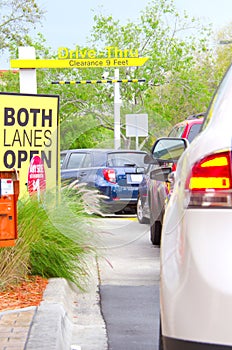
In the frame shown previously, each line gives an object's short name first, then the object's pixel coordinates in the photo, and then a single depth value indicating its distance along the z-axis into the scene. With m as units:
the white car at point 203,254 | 5.10
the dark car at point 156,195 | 18.72
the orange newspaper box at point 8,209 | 9.17
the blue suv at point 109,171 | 20.98
